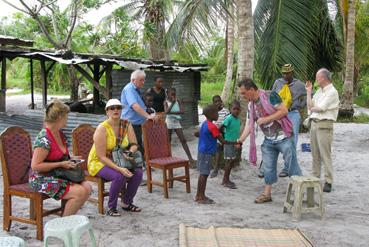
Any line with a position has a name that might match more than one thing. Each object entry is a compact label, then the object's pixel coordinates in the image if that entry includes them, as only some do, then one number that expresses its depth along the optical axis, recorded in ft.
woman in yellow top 16.84
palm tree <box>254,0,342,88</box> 32.71
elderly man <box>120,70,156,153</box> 22.31
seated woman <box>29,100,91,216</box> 14.38
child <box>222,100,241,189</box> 23.04
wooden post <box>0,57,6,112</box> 37.65
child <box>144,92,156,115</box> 28.48
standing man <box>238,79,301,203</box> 18.76
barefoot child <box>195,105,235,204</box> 19.49
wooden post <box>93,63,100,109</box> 46.29
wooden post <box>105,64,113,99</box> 35.27
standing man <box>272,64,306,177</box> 24.21
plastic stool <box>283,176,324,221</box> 17.72
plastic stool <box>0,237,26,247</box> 10.30
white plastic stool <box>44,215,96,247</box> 11.94
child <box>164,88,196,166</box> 28.71
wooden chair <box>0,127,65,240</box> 14.92
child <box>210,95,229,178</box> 25.27
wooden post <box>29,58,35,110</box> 41.98
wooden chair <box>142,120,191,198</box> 20.61
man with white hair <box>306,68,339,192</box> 21.22
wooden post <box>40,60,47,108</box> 37.75
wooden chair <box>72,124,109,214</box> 18.70
